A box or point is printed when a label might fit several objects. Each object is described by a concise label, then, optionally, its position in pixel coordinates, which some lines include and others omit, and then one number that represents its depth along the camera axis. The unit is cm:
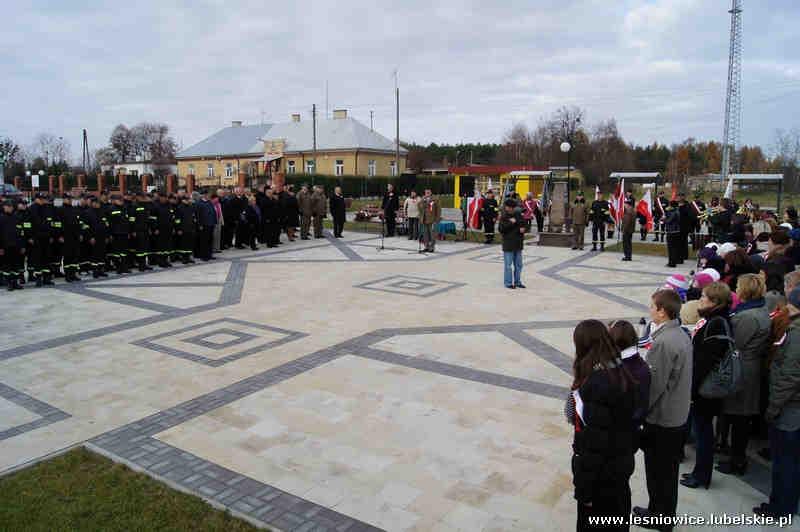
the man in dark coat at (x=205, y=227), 1636
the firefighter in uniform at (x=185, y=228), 1559
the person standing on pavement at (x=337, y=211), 2222
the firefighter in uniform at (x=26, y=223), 1236
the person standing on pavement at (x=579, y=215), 1855
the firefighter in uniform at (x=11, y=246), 1194
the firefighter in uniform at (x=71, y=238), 1291
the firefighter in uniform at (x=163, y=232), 1504
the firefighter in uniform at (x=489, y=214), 2012
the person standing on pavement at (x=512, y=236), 1222
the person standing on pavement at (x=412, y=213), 2056
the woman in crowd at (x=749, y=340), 425
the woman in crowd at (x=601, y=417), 306
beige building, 6109
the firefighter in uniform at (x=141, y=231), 1438
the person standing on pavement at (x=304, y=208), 2167
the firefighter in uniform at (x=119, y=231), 1397
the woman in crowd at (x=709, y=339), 408
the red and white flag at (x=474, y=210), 2091
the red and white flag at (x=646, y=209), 2028
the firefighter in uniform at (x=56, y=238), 1280
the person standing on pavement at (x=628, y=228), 1633
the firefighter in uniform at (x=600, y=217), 1875
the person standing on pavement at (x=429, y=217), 1780
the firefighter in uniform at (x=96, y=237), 1346
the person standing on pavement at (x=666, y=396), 360
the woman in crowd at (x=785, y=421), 396
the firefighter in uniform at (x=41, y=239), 1244
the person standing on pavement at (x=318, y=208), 2177
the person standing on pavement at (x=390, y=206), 2203
